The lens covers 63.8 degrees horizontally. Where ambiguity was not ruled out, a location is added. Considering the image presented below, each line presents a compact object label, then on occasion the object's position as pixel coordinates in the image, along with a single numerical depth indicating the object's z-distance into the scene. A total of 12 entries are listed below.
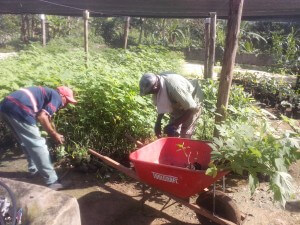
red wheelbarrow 2.31
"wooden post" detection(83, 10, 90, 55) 6.36
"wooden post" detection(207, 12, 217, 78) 5.26
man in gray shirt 2.94
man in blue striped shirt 2.83
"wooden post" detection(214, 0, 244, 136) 2.87
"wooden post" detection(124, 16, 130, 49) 10.18
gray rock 1.47
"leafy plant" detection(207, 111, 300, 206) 2.00
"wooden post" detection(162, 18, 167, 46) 16.03
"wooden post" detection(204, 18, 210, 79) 6.14
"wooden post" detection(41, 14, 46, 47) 10.05
